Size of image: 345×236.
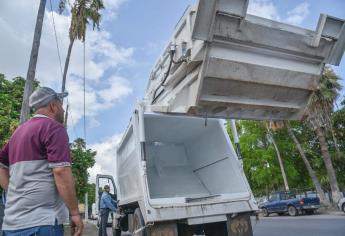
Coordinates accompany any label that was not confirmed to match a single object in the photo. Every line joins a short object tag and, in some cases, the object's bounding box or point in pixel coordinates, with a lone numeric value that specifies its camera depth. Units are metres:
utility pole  10.14
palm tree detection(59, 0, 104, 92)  17.58
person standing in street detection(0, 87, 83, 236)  2.41
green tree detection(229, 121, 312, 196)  28.91
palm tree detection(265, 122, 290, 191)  27.05
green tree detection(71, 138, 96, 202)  18.62
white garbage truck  4.38
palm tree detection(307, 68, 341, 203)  22.14
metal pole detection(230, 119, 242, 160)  6.05
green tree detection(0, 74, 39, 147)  13.81
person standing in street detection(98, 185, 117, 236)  9.59
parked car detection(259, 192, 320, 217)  19.72
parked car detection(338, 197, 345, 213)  16.91
